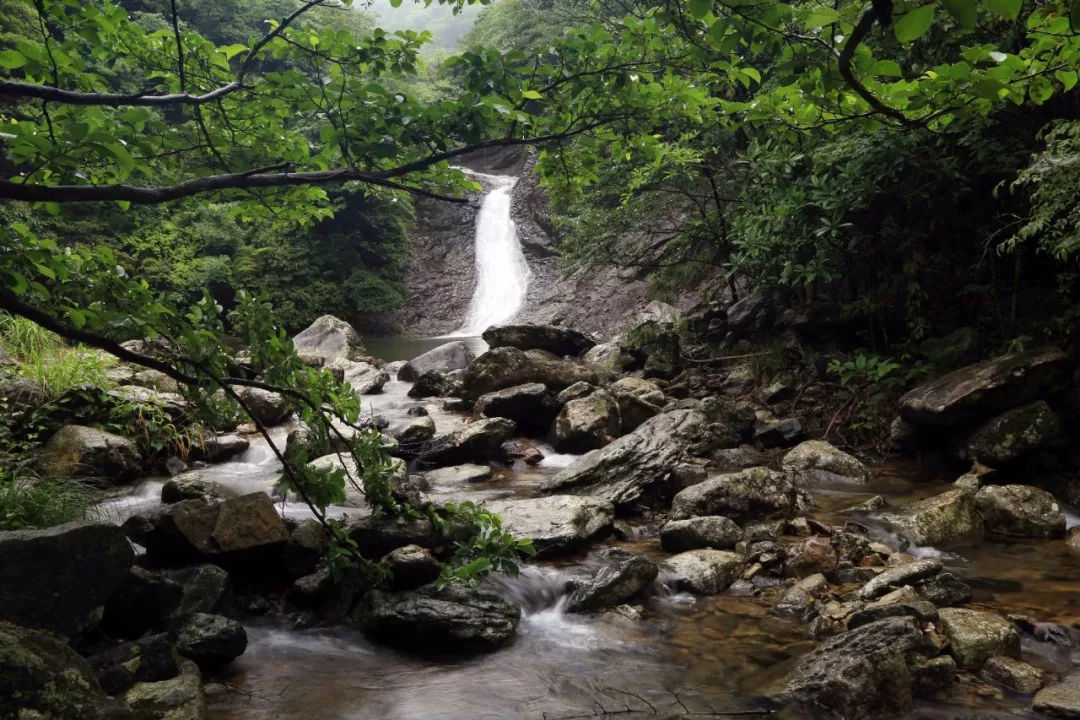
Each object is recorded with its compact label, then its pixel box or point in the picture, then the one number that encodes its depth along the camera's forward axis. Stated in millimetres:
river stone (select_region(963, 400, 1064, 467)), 6656
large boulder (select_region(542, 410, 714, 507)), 7199
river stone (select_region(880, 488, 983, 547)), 5812
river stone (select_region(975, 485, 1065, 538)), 5895
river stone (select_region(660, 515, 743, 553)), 5910
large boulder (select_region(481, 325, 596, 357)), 13391
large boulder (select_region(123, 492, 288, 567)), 4961
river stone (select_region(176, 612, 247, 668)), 3955
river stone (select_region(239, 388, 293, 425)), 9594
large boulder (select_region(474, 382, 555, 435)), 10328
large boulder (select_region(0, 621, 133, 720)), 2309
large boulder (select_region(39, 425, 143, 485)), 7098
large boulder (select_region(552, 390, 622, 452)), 9289
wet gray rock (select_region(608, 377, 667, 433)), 9812
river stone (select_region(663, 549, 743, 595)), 5254
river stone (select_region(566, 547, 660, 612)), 5035
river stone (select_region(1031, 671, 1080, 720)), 3377
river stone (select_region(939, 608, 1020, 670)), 3900
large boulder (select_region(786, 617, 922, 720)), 3508
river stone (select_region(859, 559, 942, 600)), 4723
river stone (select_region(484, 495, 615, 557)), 5879
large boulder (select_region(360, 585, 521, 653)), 4359
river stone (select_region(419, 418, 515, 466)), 9031
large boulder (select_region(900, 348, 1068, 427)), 6762
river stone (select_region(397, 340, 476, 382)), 14805
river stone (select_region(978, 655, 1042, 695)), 3670
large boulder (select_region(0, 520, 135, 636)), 3416
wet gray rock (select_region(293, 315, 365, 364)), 16484
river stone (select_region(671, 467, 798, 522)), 6488
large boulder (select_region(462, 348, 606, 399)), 11320
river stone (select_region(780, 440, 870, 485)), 7625
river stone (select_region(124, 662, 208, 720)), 3203
